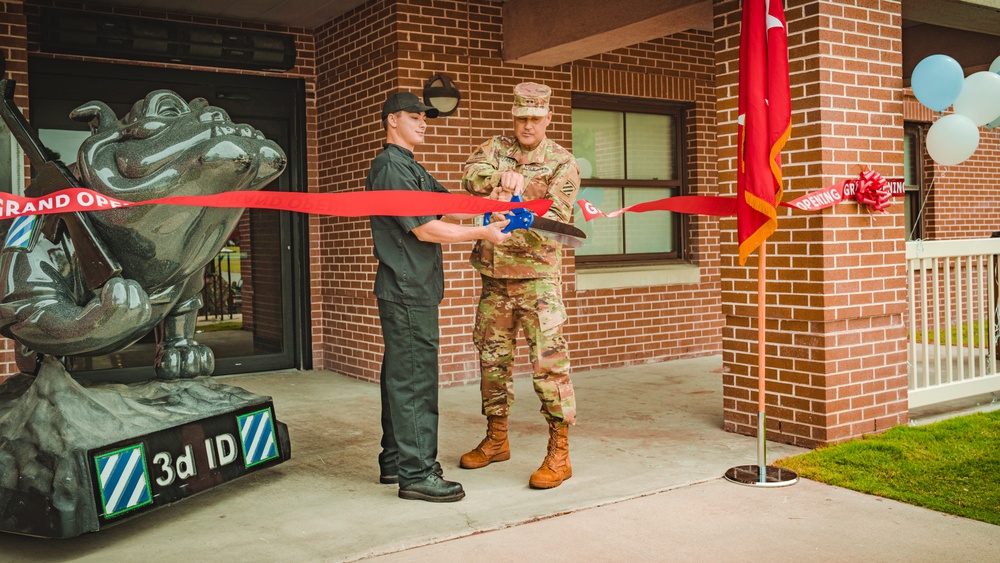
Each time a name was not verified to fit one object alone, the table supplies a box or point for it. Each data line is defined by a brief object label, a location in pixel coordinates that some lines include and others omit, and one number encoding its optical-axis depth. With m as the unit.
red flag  4.33
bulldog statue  3.51
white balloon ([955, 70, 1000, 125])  6.22
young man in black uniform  4.05
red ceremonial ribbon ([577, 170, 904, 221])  4.94
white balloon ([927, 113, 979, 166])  6.23
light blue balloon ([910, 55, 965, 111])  6.02
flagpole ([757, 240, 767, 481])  4.38
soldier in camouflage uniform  4.36
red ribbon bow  5.09
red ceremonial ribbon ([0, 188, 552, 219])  3.41
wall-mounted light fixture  7.31
